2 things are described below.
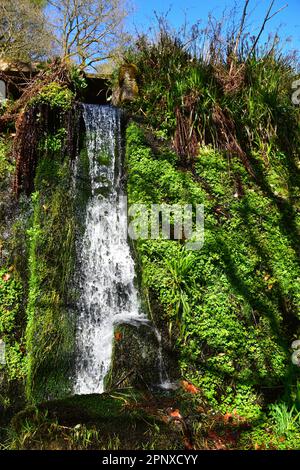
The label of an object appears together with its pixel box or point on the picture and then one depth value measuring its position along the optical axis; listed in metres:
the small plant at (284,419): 2.84
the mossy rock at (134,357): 3.30
